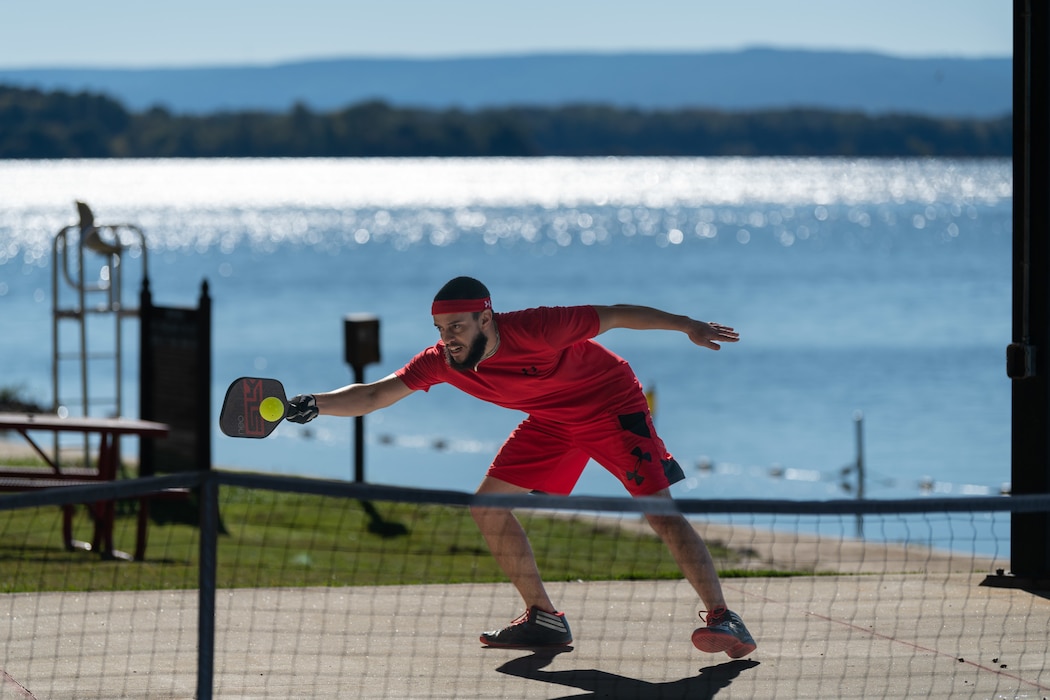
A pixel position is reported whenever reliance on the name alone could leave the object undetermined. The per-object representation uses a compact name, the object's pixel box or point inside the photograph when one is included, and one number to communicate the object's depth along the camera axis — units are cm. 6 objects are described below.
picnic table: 1916
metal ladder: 2791
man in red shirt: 1173
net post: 929
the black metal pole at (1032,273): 1462
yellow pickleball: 1088
